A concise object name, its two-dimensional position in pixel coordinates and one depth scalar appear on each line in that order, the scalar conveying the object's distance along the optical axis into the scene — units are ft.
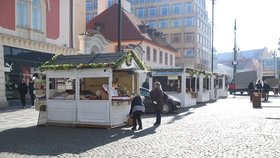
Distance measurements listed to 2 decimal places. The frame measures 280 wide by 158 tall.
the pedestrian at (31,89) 49.53
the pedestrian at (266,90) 68.12
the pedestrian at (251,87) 71.94
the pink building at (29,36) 51.03
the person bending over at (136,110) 28.86
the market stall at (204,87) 62.59
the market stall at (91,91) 29.14
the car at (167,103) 42.64
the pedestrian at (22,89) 46.94
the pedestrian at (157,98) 32.06
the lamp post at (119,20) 41.25
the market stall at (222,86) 85.70
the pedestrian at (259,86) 68.43
